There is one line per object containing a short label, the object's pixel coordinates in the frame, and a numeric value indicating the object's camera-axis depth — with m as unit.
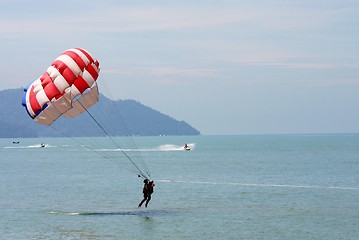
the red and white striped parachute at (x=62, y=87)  40.00
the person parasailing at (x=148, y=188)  44.69
